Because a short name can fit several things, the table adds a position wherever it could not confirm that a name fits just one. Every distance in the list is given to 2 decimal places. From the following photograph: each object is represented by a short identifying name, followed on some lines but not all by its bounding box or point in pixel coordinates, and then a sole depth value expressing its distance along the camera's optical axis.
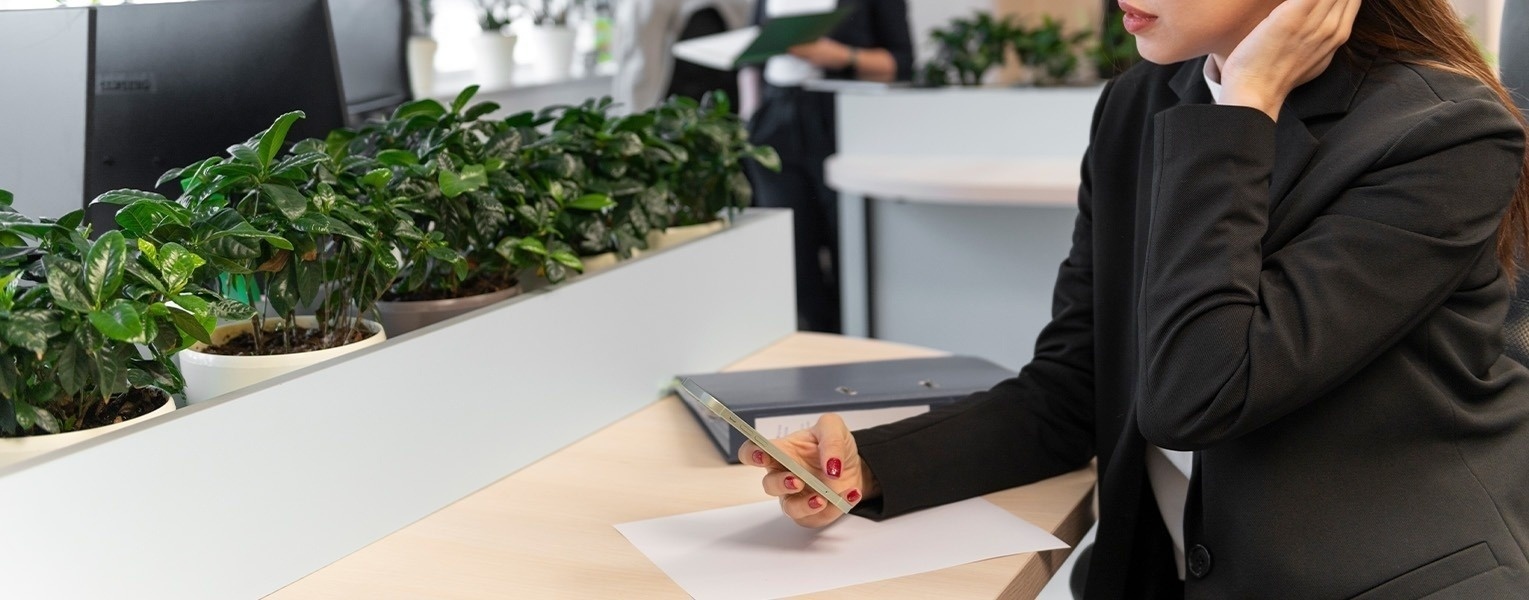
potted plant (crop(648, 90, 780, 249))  1.72
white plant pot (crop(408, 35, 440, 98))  4.27
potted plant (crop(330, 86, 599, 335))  1.26
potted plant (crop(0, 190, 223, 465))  0.90
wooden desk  1.11
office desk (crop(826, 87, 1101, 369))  3.18
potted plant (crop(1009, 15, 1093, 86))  3.50
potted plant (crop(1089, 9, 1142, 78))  3.44
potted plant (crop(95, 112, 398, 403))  1.06
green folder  3.50
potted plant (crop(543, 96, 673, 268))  1.53
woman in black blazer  1.06
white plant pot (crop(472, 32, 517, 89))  4.67
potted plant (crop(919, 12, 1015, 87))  3.56
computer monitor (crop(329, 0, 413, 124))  1.66
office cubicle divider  0.94
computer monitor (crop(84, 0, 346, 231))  1.33
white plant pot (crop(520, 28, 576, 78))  4.96
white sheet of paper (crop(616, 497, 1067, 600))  1.12
